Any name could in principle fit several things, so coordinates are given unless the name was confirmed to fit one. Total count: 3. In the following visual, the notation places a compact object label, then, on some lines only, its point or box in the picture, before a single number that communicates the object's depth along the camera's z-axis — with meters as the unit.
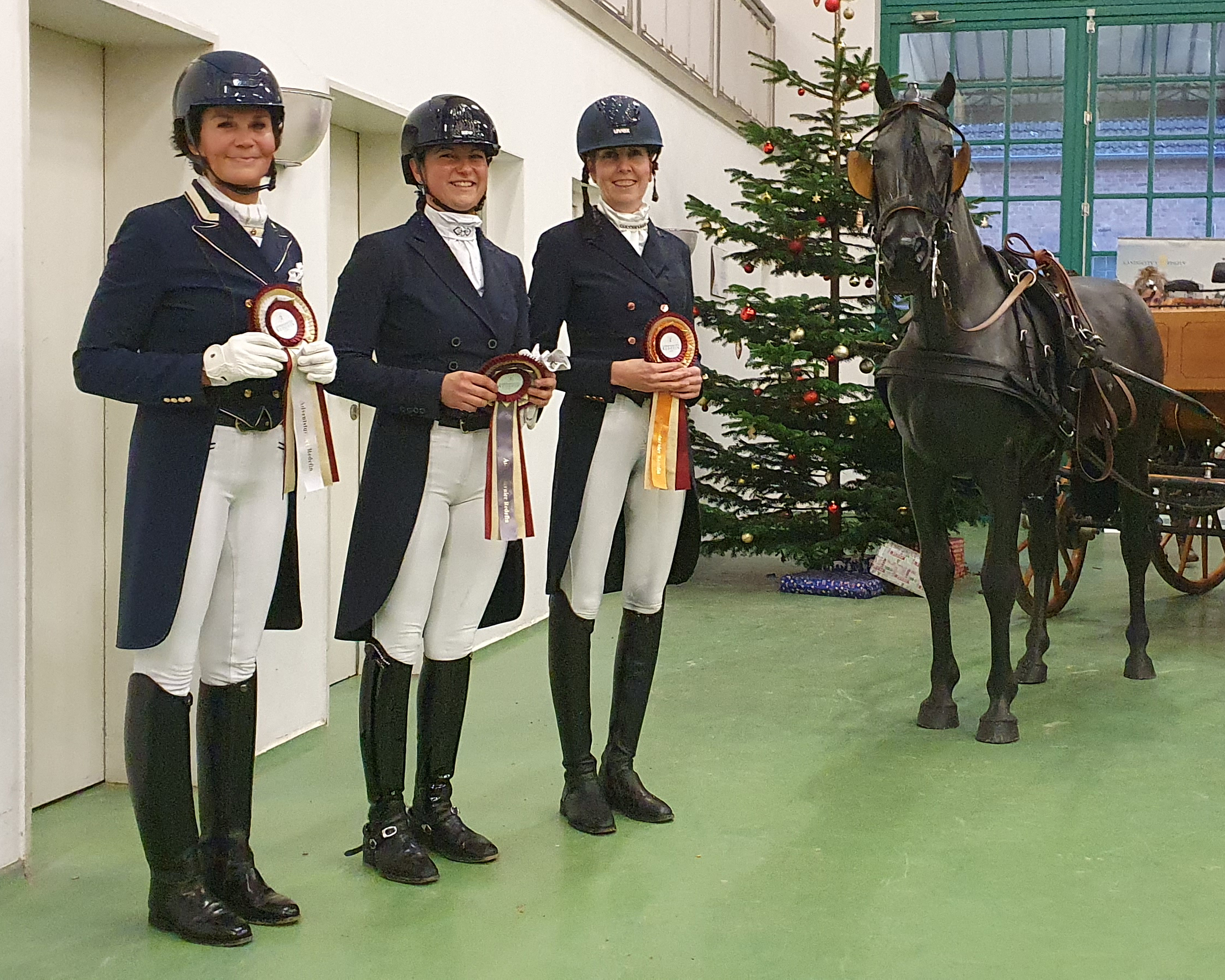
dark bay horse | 4.00
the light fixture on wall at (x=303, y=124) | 3.93
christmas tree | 7.45
